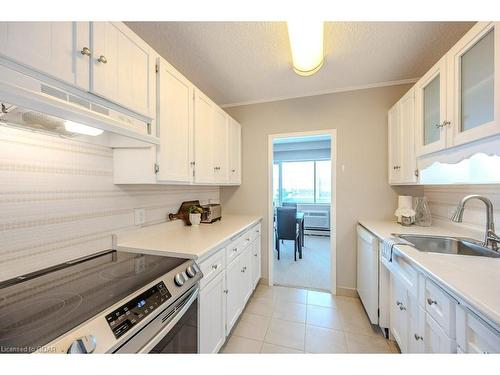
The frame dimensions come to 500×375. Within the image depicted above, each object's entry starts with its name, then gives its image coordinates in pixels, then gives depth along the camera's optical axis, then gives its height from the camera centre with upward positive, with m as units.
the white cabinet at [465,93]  0.92 +0.54
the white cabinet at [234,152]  2.38 +0.44
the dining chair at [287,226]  3.42 -0.69
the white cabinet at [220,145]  2.01 +0.45
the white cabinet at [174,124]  1.27 +0.44
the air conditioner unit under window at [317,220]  5.01 -0.85
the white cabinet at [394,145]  1.90 +0.42
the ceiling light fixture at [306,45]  1.16 +0.96
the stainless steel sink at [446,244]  1.28 -0.41
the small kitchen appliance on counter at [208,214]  2.06 -0.29
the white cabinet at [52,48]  0.63 +0.50
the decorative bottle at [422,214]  1.82 -0.25
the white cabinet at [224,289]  1.23 -0.79
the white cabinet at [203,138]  1.68 +0.44
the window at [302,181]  5.39 +0.16
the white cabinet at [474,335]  0.64 -0.52
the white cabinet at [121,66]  0.89 +0.62
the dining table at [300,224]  3.56 -0.69
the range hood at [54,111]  0.61 +0.28
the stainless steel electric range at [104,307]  0.56 -0.43
